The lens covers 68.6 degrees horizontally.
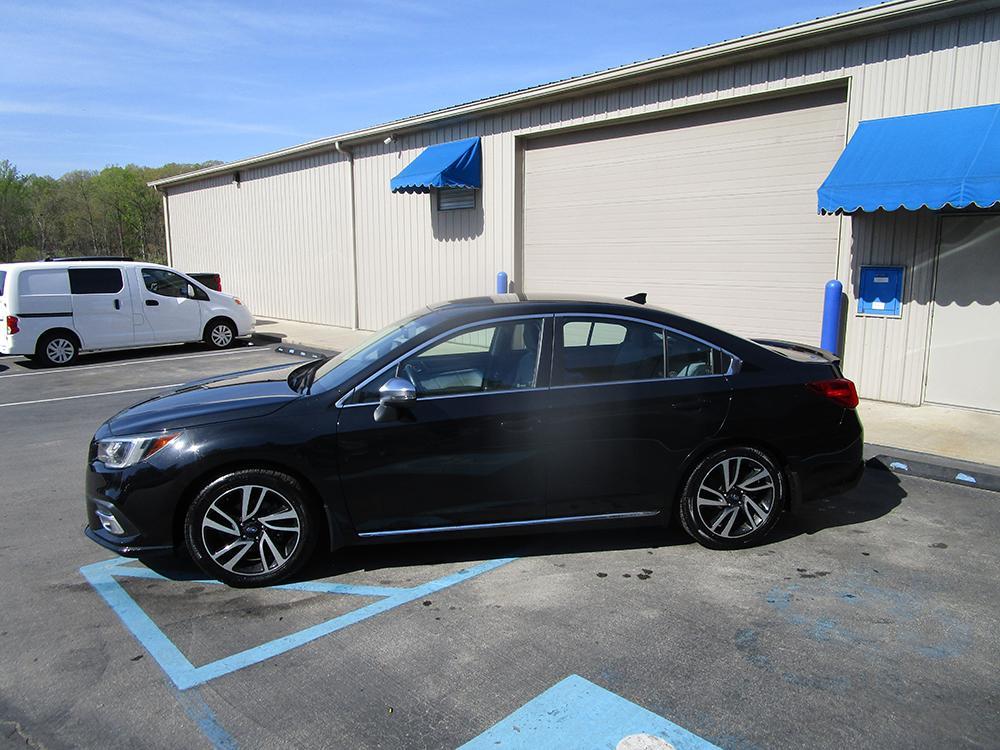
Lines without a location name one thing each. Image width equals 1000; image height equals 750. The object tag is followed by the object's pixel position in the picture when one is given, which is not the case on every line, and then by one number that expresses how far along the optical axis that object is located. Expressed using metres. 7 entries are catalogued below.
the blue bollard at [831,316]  8.59
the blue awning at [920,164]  6.90
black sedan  4.06
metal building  7.99
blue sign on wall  8.44
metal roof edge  7.89
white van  12.27
